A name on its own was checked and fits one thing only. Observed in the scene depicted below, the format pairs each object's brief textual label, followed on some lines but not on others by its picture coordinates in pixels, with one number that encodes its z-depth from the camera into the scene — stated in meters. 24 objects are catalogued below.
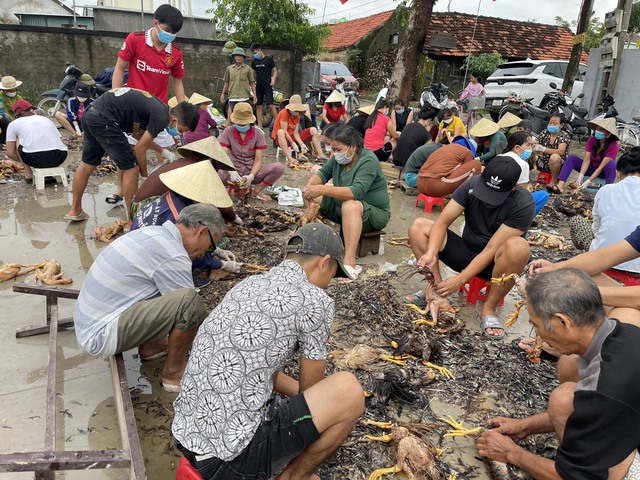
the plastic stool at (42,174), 5.95
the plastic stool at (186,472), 1.74
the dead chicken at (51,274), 3.68
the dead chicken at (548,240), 5.11
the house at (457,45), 20.80
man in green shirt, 9.75
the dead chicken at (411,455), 2.19
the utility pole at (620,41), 10.87
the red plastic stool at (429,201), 6.02
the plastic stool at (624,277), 3.01
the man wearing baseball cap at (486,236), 3.37
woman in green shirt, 4.24
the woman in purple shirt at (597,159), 6.74
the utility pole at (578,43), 12.12
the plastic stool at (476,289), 3.80
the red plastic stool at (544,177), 7.79
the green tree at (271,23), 14.25
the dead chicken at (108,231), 4.52
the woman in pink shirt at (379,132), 7.68
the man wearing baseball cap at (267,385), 1.71
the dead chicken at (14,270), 3.70
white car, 13.09
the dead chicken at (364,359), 2.95
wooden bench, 1.67
